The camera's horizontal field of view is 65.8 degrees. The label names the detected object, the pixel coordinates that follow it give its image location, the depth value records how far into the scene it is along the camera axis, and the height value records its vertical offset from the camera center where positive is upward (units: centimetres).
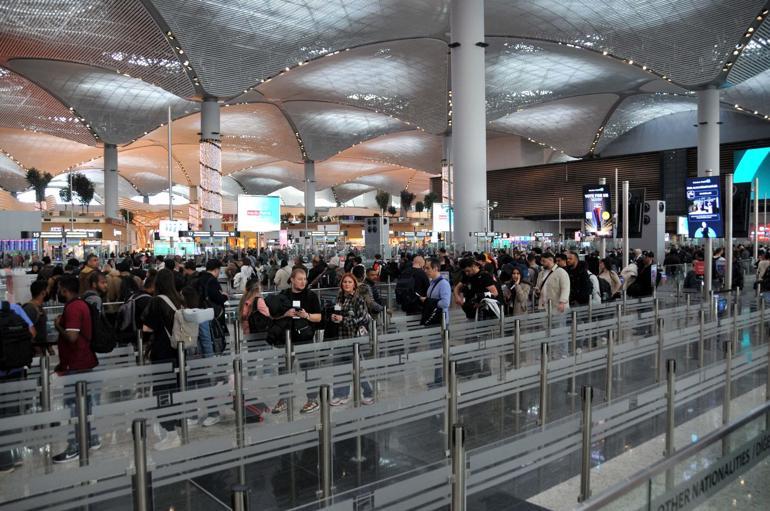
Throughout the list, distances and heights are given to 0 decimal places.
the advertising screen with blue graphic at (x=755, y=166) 3853 +463
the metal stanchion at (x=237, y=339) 643 -102
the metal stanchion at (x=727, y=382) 479 -119
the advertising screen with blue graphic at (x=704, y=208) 1203 +60
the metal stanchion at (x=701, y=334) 696 -115
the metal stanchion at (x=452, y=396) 403 -107
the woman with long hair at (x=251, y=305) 590 -60
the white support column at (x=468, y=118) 1964 +414
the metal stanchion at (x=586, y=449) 313 -115
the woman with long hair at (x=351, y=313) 611 -73
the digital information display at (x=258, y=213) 2125 +118
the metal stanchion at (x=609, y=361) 543 -115
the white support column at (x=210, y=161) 2973 +428
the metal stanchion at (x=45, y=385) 462 -106
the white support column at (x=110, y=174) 4219 +529
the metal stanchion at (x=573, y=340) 622 -115
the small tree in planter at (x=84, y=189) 4759 +478
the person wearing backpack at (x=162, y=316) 556 -65
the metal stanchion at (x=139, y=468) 248 -93
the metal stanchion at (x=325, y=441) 338 -117
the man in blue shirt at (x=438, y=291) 715 -59
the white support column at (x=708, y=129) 3056 +557
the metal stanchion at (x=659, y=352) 617 -121
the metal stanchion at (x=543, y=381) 469 -113
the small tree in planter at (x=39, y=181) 4681 +544
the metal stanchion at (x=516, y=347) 574 -105
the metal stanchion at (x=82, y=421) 371 -109
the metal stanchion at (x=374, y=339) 591 -96
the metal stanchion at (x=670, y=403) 395 -113
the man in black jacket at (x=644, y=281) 1163 -85
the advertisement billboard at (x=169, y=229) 2108 +63
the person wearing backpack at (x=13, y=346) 459 -75
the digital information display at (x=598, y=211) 1561 +74
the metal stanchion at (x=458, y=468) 235 -92
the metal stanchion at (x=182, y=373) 474 -108
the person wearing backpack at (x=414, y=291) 840 -69
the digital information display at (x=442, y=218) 2658 +107
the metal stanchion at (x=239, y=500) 183 -78
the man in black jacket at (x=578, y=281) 938 -66
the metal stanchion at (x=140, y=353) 607 -110
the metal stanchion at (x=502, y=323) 700 -97
